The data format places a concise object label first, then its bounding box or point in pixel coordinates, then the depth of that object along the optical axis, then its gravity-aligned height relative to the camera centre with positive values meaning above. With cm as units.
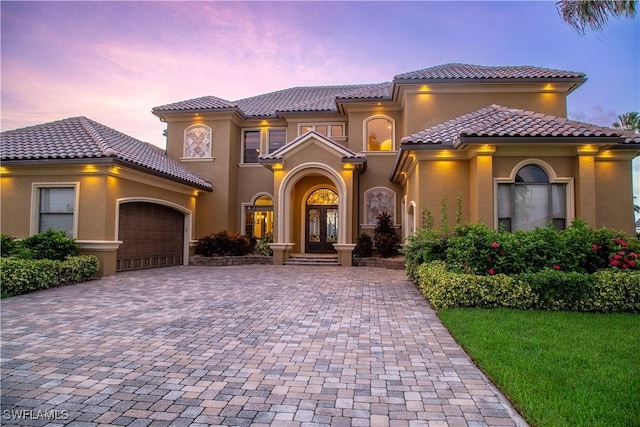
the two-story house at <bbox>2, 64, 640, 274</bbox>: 1095 +232
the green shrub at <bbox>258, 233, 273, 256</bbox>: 1761 -91
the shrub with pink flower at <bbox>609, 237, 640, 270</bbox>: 789 -56
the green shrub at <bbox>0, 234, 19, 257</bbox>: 1139 -65
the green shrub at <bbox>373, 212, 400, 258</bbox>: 1622 -47
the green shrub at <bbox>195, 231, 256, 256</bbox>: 1689 -84
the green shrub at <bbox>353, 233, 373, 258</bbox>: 1677 -90
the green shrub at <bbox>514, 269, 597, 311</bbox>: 714 -114
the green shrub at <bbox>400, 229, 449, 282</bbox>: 1015 -55
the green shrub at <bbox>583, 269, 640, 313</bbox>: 711 -122
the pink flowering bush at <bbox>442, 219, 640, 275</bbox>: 798 -47
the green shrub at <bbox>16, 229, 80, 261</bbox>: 1057 -65
